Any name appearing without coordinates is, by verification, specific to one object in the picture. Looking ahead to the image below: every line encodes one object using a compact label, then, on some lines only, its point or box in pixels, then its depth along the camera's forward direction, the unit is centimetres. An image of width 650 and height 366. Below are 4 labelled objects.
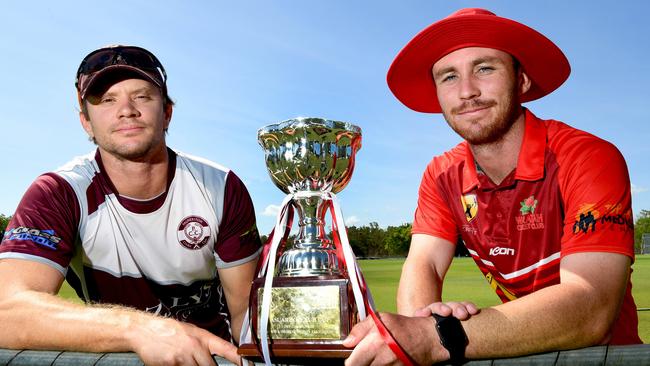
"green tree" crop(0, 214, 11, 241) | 5236
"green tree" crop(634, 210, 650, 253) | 6906
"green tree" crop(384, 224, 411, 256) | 6078
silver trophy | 148
